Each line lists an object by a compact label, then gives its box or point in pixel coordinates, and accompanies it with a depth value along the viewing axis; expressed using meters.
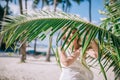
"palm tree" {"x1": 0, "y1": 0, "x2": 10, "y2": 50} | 15.96
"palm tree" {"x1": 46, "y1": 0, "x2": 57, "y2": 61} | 9.26
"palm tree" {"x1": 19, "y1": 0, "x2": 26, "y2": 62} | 8.20
